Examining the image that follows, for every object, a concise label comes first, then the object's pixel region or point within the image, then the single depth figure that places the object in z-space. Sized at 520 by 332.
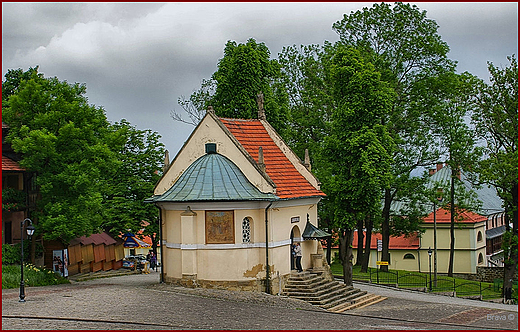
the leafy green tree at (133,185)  42.97
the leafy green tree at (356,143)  31.55
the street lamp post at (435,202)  39.61
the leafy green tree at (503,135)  34.44
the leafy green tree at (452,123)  41.88
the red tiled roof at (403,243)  58.56
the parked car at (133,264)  44.33
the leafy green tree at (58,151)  30.50
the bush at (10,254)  30.48
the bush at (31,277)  27.82
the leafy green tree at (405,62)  42.84
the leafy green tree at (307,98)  44.34
